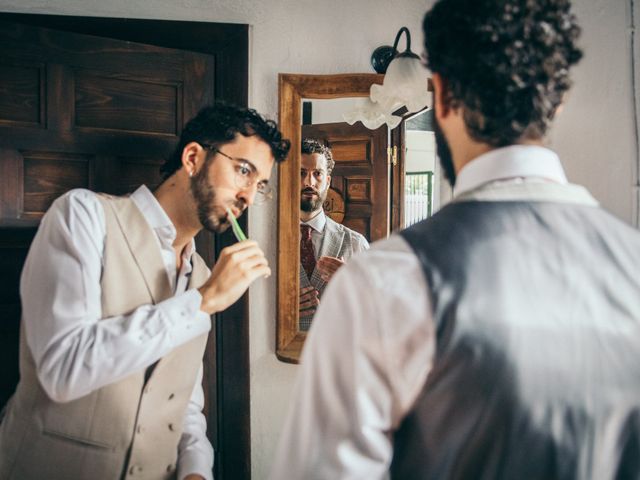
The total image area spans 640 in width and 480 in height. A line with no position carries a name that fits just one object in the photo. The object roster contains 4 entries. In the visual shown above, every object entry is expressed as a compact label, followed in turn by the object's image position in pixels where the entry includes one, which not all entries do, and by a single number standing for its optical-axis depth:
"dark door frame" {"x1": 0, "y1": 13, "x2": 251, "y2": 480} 1.63
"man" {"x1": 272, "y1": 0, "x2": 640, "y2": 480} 0.59
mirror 1.65
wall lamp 1.57
